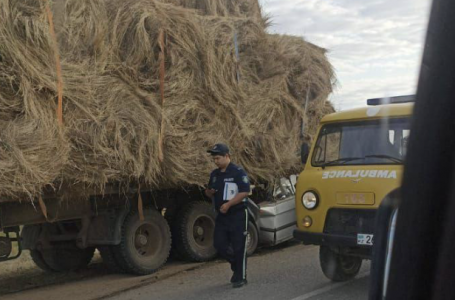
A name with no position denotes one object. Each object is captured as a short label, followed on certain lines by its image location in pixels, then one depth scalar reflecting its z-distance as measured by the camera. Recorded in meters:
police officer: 6.95
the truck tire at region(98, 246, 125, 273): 8.00
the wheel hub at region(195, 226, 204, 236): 9.20
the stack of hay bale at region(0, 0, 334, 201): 6.08
